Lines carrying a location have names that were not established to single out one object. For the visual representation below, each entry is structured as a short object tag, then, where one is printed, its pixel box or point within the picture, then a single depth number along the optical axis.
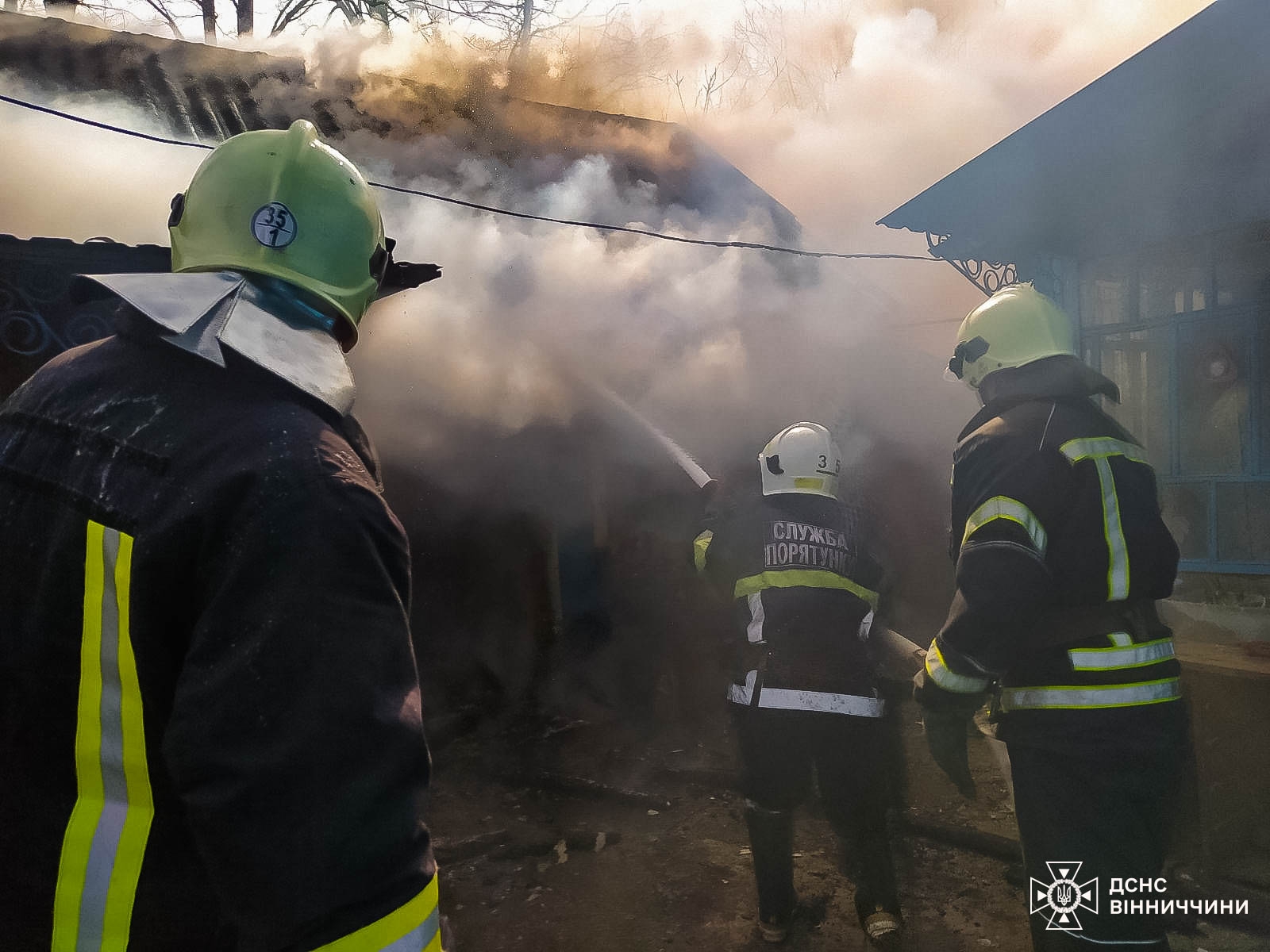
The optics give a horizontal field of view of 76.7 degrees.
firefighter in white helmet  3.77
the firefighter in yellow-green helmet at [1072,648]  2.61
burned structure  6.78
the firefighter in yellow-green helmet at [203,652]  0.87
